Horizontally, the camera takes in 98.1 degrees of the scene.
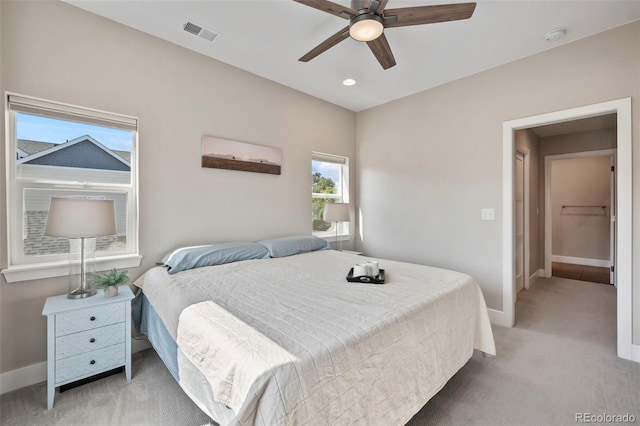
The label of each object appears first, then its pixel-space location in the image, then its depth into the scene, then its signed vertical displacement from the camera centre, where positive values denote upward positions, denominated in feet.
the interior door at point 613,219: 14.50 -0.49
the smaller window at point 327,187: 13.33 +1.25
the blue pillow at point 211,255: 7.63 -1.28
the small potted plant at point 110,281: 6.65 -1.66
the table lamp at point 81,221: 6.00 -0.17
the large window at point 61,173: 6.58 +1.06
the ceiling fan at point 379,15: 5.53 +4.08
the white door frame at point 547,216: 16.53 -0.34
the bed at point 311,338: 3.42 -1.98
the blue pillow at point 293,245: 9.79 -1.23
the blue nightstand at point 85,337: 5.83 -2.76
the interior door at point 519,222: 13.96 -0.57
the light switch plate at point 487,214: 10.24 -0.12
